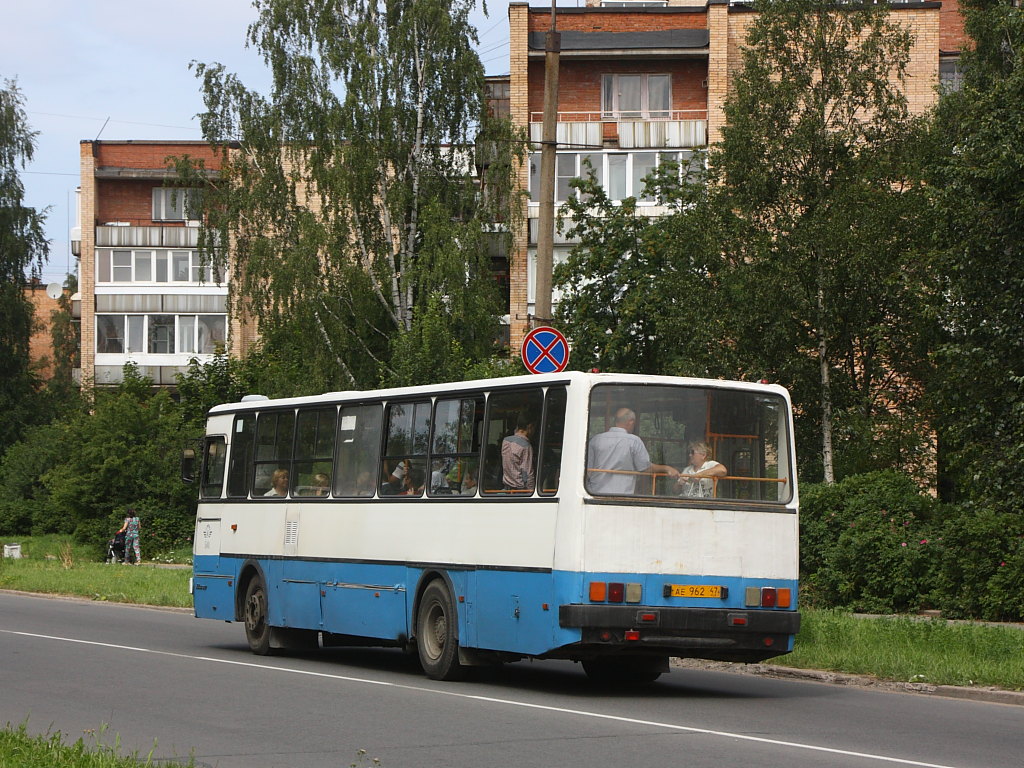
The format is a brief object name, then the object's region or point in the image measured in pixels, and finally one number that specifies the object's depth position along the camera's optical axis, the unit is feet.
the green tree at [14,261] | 226.79
